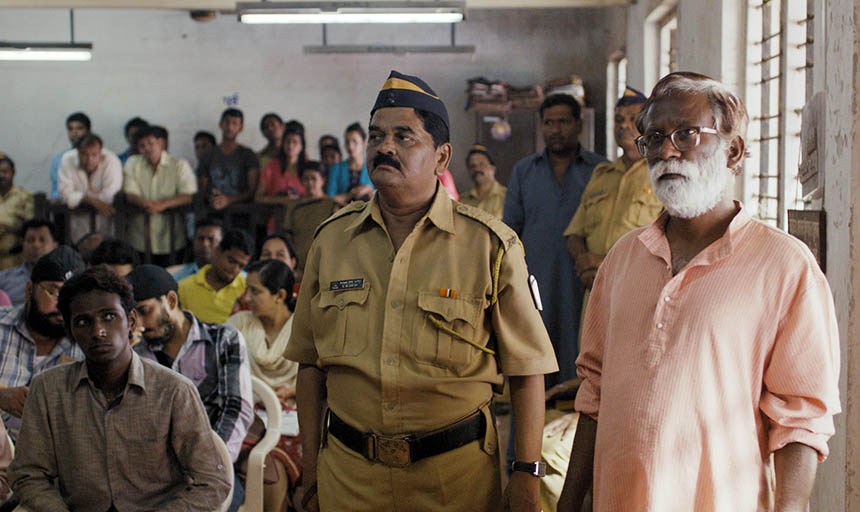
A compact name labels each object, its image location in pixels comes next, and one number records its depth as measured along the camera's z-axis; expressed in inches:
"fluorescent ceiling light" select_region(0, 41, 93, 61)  327.9
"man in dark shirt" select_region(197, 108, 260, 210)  340.5
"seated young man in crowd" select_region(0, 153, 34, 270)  308.9
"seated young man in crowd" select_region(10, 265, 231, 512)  100.0
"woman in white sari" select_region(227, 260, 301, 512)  162.6
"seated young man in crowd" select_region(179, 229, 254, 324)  204.2
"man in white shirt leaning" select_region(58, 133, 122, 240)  324.5
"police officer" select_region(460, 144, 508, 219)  323.3
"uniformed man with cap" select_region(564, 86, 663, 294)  160.1
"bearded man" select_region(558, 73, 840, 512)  65.8
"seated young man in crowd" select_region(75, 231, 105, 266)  261.7
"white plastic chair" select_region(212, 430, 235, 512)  107.4
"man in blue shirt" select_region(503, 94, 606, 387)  185.2
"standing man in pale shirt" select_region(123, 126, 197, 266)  323.3
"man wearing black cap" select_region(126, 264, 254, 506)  125.8
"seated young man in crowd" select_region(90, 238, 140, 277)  191.3
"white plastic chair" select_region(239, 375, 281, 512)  121.5
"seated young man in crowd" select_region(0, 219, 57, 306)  233.3
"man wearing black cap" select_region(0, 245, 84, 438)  135.1
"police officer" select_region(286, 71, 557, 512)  83.6
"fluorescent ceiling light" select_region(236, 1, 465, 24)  253.3
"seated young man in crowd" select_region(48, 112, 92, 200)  362.3
